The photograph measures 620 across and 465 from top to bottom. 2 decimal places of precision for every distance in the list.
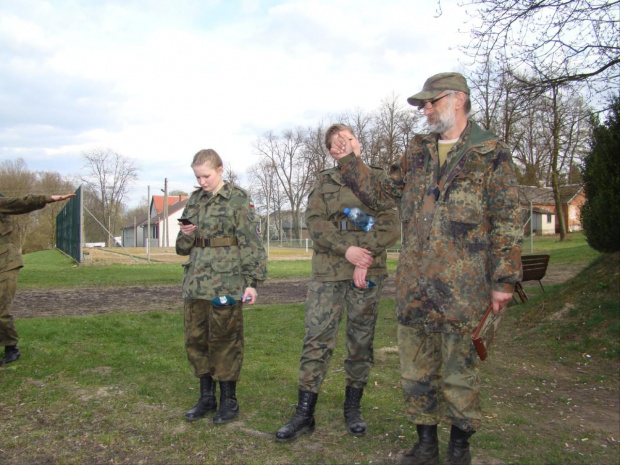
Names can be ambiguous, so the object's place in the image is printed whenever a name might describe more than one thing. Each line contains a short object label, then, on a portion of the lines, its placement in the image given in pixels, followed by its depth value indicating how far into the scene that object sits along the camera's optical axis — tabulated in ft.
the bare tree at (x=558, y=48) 22.59
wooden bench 27.69
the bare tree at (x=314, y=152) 183.73
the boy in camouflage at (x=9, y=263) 16.49
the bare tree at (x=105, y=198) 207.21
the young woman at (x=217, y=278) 11.93
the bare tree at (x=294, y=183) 211.00
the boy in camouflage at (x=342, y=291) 11.18
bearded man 8.97
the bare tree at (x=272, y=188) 213.87
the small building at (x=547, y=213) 169.37
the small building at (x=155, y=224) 218.03
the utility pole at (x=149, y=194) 80.33
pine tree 22.51
